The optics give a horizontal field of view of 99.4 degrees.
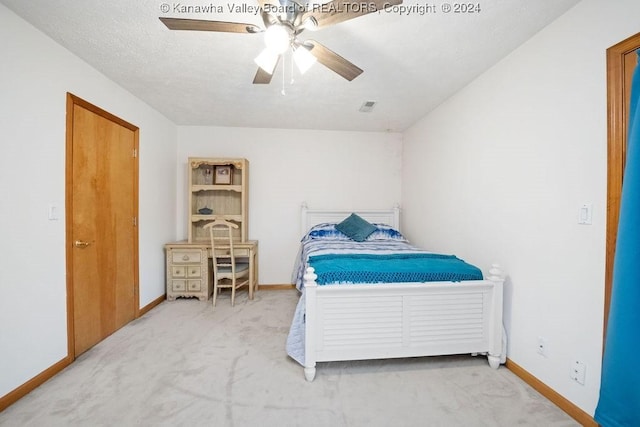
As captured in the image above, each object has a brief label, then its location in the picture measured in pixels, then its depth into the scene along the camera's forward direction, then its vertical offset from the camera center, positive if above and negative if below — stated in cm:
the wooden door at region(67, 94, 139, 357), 214 -18
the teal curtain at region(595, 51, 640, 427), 111 -40
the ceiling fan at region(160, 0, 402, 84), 127 +93
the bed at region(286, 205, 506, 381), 190 -80
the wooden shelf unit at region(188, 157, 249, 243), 366 +14
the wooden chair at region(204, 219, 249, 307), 324 -76
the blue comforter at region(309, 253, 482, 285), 198 -48
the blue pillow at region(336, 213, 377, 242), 358 -29
